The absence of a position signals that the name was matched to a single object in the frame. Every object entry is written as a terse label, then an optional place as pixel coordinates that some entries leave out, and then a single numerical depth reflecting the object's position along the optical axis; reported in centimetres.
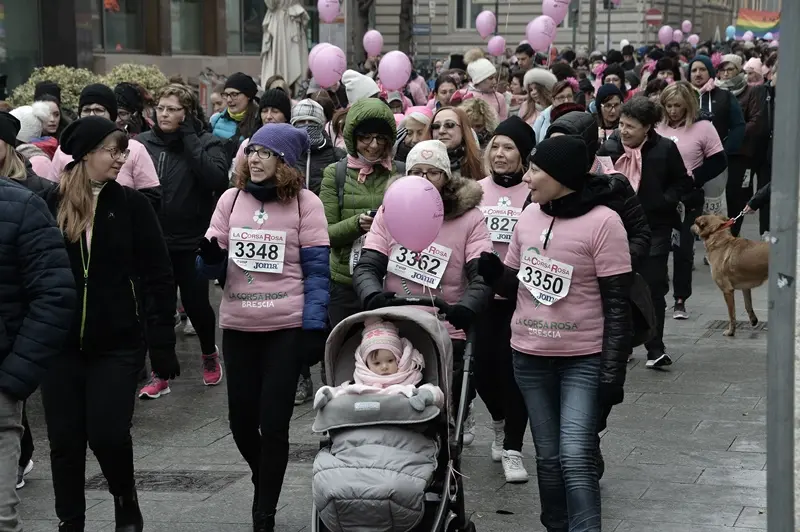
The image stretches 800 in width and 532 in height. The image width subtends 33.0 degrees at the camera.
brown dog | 1175
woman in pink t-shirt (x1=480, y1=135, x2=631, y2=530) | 558
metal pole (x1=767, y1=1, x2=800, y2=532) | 299
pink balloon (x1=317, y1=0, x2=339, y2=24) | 2053
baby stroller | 509
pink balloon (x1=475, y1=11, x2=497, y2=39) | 2968
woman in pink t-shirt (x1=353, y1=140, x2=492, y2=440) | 646
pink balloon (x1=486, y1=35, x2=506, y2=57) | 2771
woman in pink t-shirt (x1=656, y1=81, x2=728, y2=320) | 1120
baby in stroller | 544
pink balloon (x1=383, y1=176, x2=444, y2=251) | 605
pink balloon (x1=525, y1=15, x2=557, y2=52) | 2219
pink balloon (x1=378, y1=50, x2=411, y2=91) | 1448
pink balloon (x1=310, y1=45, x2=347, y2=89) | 1390
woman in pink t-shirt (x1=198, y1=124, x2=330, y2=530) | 633
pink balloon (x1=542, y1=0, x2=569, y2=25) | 2483
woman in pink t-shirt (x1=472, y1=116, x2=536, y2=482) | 729
